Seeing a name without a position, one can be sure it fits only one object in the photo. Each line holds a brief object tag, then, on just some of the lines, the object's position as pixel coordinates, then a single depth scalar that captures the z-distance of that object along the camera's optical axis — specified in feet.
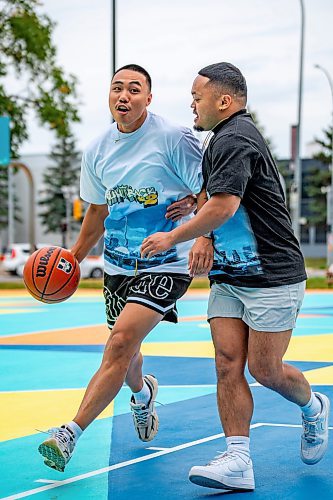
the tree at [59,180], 271.90
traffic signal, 142.67
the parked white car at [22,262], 133.18
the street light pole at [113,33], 89.35
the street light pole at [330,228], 136.26
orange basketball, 19.34
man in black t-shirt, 15.98
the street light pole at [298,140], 122.74
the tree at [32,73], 117.60
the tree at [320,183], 249.14
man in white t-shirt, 18.11
